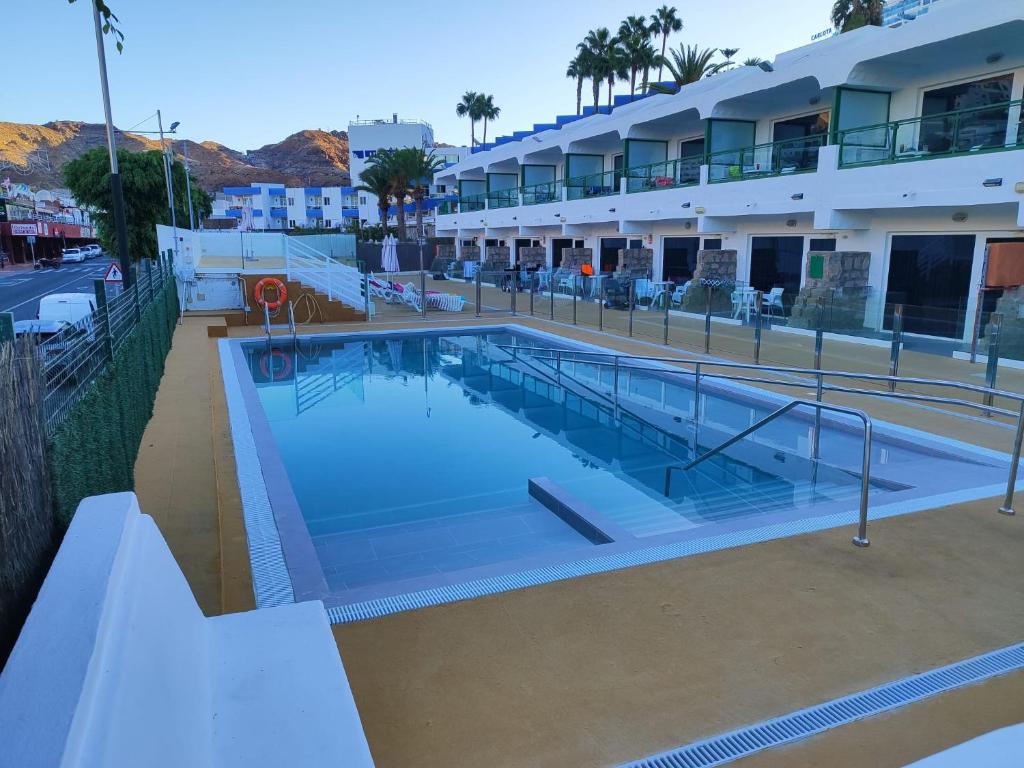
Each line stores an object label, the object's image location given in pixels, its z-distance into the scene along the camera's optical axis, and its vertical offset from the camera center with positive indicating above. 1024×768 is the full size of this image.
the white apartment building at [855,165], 12.73 +1.70
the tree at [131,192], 30.39 +2.28
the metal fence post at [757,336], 12.10 -1.54
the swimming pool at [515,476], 4.87 -2.38
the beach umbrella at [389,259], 37.78 -0.78
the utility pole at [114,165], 12.76 +1.43
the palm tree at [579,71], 51.16 +13.01
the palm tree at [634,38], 47.56 +13.27
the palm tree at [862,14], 37.77 +12.13
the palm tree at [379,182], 46.72 +3.96
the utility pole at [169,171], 30.94 +3.21
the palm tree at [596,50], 49.16 +13.30
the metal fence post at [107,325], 6.17 -0.68
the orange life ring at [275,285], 17.48 -1.16
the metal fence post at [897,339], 10.46 -1.38
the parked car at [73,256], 59.84 -0.93
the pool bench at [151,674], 1.51 -1.14
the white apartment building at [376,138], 90.69 +13.02
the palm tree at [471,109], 81.06 +14.97
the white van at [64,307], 16.81 -1.43
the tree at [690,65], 33.62 +8.16
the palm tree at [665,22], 49.00 +14.79
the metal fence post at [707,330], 13.29 -1.59
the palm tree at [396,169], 45.47 +4.65
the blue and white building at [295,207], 94.31 +4.78
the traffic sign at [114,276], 14.05 -0.60
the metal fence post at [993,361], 8.89 -1.43
